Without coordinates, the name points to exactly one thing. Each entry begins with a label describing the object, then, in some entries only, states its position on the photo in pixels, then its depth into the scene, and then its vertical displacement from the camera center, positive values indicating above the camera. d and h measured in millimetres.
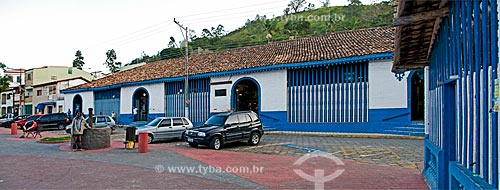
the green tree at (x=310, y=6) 95119 +21922
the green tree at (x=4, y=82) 67575 +3364
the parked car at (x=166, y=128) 19406 -1237
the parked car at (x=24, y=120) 33684 -1470
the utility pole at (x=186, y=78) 26784 +1644
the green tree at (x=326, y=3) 92500 +22141
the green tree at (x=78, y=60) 92712 +9507
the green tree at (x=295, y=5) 91938 +21752
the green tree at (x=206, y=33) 90175 +15203
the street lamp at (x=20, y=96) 60581 +933
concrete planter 16422 -1461
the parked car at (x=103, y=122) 25950 -1279
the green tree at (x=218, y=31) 96112 +16700
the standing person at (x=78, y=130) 16109 -1084
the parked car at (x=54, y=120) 30928 -1391
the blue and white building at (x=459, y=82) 3695 +233
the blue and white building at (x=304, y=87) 22156 +974
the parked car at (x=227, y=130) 16469 -1176
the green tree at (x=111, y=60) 88625 +9007
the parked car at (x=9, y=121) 38219 -1781
